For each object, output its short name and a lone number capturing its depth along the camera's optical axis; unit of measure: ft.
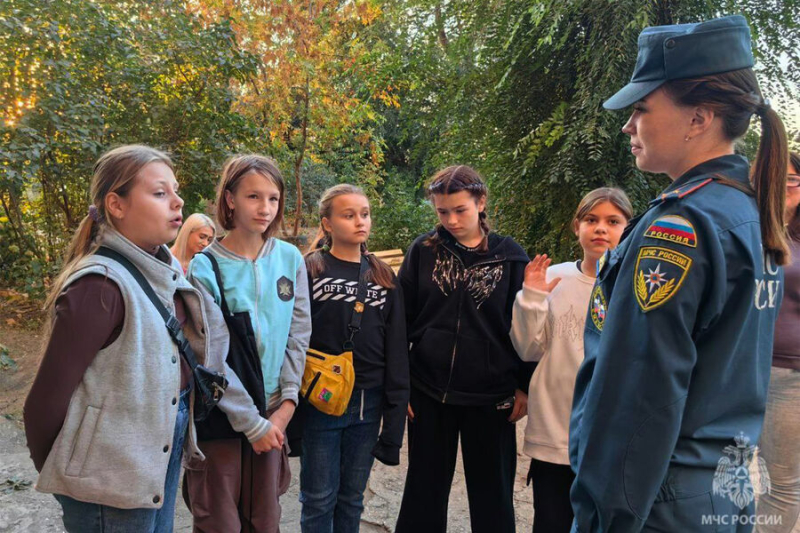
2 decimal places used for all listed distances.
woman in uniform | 3.52
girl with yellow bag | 7.29
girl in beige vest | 4.72
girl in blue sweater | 6.42
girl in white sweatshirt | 6.86
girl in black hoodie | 7.46
